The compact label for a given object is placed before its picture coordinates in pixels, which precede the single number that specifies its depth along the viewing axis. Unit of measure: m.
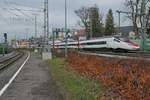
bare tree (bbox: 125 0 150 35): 74.66
